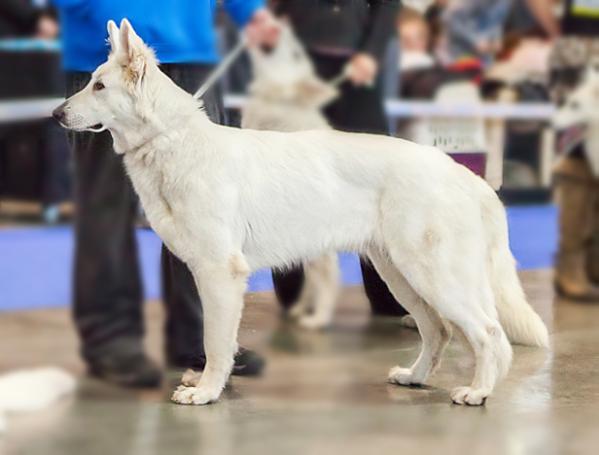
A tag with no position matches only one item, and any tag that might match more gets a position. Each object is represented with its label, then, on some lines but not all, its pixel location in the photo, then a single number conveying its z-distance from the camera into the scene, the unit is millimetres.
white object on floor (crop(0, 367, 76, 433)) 5156
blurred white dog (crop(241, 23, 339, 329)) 6723
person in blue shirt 5676
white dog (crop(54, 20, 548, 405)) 5215
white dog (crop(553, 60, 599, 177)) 10391
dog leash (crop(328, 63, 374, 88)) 7313
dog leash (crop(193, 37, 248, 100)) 5844
